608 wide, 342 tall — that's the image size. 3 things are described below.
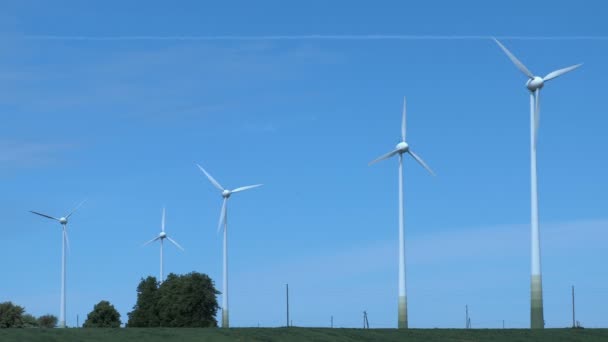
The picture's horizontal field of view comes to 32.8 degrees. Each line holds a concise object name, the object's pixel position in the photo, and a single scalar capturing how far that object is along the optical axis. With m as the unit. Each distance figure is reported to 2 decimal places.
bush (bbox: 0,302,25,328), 182.50
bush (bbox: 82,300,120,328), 180.00
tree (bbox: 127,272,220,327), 171.12
